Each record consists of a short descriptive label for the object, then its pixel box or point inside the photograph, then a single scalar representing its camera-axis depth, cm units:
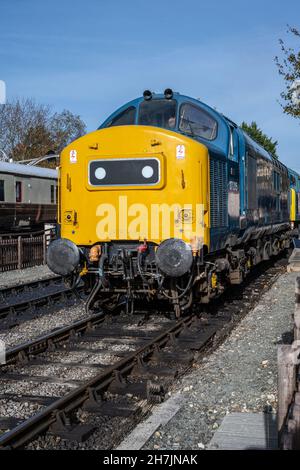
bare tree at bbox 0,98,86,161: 3891
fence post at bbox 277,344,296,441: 390
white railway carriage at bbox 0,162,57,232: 2214
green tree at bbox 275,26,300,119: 1827
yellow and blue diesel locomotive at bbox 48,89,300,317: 821
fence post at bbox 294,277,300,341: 576
